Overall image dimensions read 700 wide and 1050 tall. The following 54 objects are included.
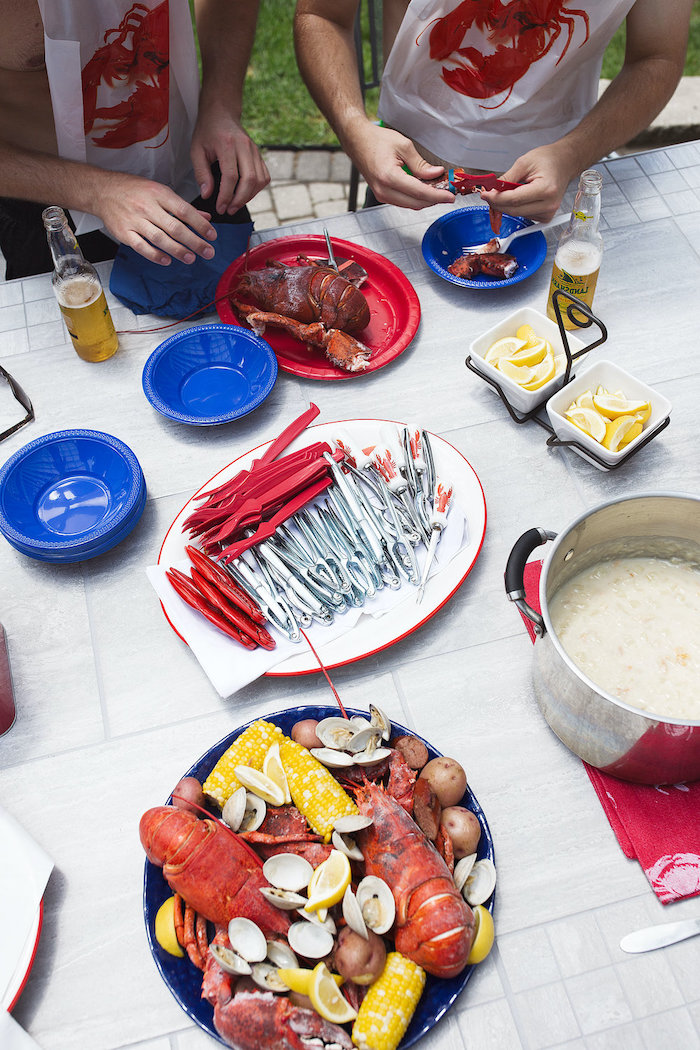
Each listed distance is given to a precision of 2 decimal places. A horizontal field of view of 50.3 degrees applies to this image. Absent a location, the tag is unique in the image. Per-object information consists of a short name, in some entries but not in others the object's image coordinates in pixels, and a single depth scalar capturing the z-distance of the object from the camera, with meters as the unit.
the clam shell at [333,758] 1.17
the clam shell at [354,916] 1.00
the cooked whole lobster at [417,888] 1.00
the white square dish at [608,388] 1.52
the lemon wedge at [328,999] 0.96
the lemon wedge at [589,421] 1.53
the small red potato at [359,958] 0.99
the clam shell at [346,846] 1.08
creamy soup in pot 1.18
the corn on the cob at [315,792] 1.13
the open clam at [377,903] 1.02
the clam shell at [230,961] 0.99
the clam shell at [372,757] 1.16
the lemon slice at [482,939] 1.04
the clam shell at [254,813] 1.14
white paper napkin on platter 1.33
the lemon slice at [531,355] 1.63
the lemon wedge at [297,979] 0.98
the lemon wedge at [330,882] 1.02
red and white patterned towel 1.14
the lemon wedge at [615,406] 1.53
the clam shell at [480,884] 1.09
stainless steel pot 1.03
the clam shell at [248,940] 1.01
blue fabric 1.90
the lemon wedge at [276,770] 1.17
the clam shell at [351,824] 1.08
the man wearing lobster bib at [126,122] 1.82
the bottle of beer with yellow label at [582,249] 1.69
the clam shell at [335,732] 1.20
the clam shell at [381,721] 1.20
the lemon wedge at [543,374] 1.61
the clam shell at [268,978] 0.99
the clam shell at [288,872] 1.07
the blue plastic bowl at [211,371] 1.75
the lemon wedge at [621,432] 1.51
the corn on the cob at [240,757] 1.19
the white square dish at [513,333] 1.62
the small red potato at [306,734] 1.21
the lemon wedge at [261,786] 1.15
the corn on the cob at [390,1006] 0.96
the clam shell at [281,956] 1.02
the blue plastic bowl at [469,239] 1.94
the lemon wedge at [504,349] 1.67
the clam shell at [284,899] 1.03
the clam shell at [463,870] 1.09
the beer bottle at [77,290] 1.69
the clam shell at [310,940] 1.00
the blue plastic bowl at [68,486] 1.55
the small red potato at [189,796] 1.14
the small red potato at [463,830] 1.12
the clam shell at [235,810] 1.13
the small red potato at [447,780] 1.15
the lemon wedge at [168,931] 1.05
